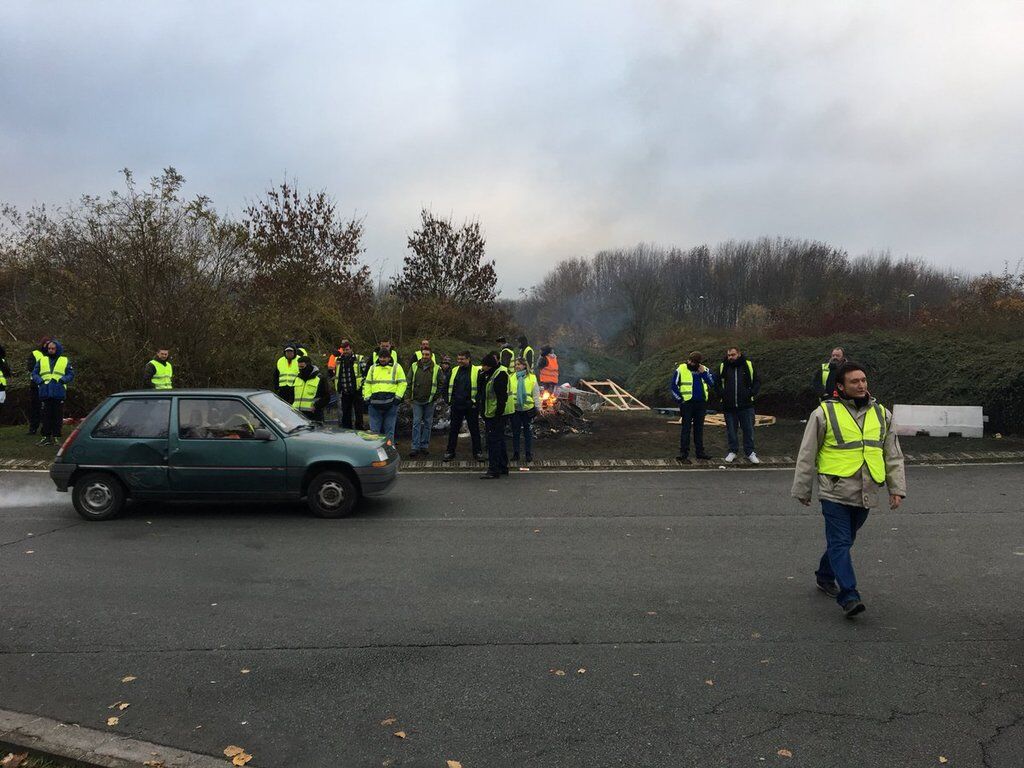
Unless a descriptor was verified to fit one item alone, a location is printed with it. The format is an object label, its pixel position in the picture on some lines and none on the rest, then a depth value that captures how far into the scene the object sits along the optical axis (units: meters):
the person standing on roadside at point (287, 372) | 12.54
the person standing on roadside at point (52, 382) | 12.97
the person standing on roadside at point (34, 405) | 14.11
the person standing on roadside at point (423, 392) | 12.40
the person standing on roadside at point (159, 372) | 12.23
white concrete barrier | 13.90
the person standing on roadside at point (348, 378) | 12.98
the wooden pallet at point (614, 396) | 21.72
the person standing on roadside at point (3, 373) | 13.74
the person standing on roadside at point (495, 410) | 10.70
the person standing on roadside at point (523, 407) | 11.83
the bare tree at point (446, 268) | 30.75
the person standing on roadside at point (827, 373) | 12.25
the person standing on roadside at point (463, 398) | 11.95
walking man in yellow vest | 4.95
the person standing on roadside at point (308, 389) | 12.34
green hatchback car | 7.95
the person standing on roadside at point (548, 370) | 15.72
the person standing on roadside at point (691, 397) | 11.82
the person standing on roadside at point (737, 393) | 11.64
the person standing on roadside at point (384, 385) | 12.16
